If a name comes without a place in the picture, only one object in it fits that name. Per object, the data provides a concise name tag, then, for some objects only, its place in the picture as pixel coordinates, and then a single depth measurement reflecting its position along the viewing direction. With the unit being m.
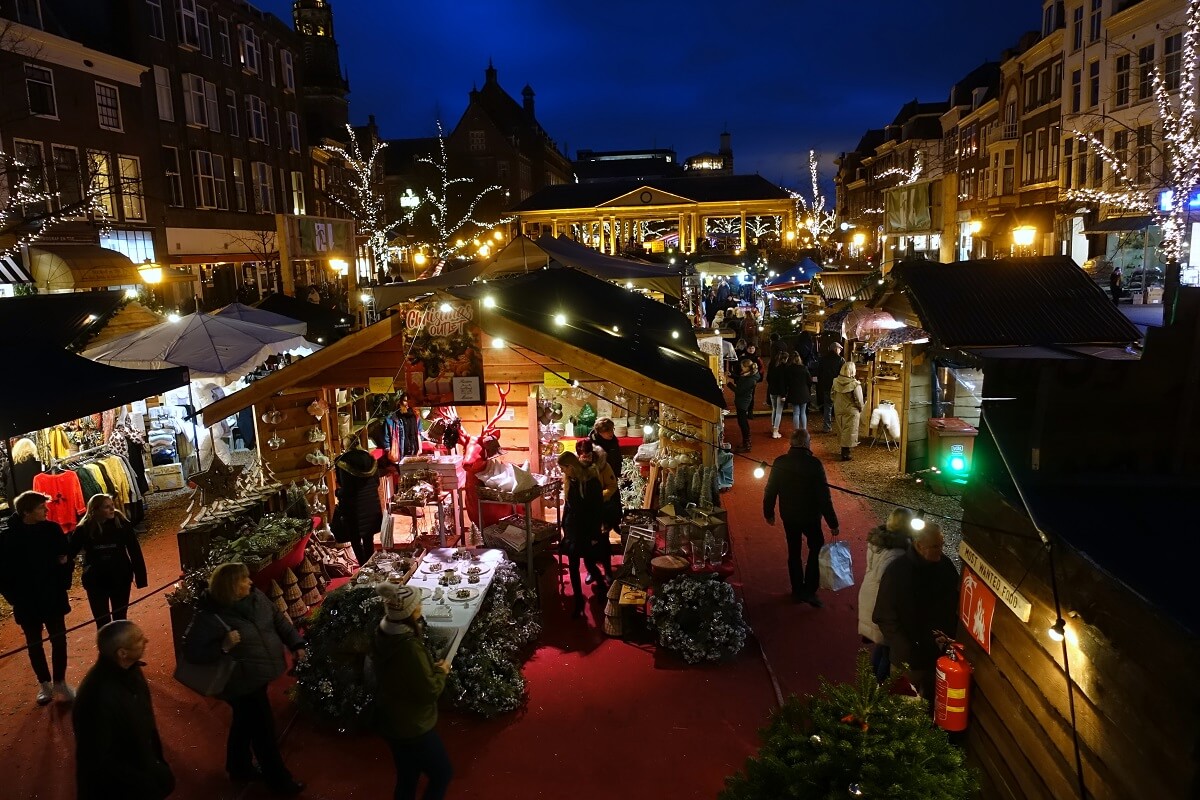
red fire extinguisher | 4.33
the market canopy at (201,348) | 10.80
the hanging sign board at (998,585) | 3.54
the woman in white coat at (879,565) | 5.42
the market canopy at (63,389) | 6.50
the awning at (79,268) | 17.42
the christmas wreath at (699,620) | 6.49
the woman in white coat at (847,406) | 12.02
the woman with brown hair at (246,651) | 4.69
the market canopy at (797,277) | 26.30
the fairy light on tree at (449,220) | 45.72
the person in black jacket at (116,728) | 3.87
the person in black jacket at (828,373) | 14.91
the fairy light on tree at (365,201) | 39.94
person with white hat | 4.27
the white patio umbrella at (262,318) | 13.54
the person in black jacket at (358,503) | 8.09
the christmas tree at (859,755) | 3.16
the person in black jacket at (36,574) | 5.79
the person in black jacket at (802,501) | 7.16
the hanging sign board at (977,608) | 4.04
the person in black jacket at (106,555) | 6.25
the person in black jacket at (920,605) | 5.10
